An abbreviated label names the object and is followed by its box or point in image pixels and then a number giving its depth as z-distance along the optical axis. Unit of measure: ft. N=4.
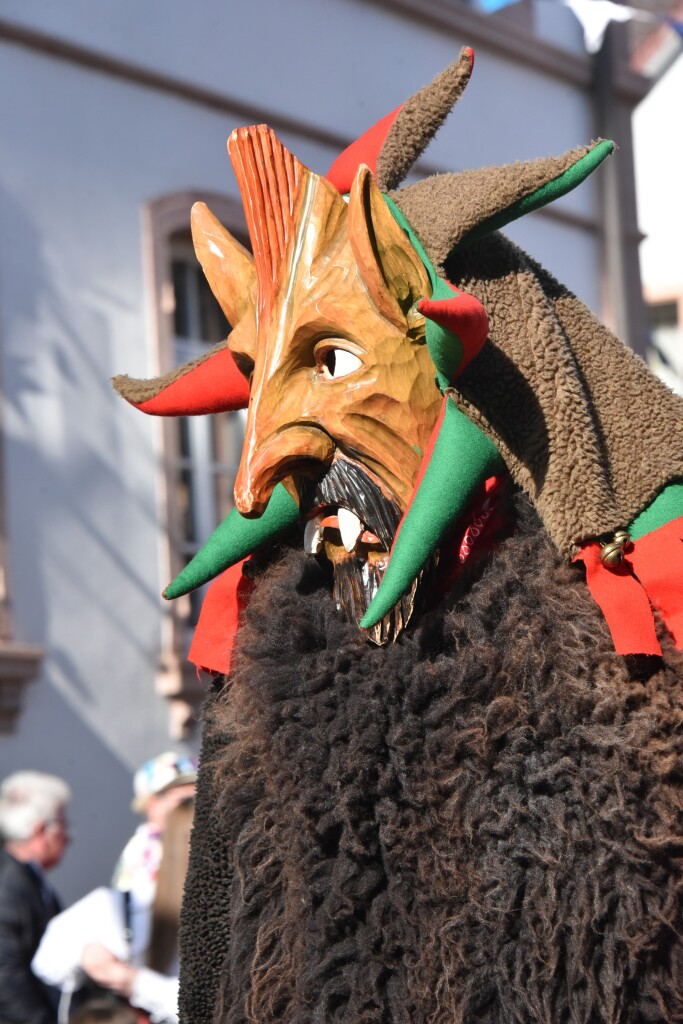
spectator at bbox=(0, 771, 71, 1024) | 24.27
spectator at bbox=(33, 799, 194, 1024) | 22.40
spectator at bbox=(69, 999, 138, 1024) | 21.45
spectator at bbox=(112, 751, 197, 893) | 24.48
